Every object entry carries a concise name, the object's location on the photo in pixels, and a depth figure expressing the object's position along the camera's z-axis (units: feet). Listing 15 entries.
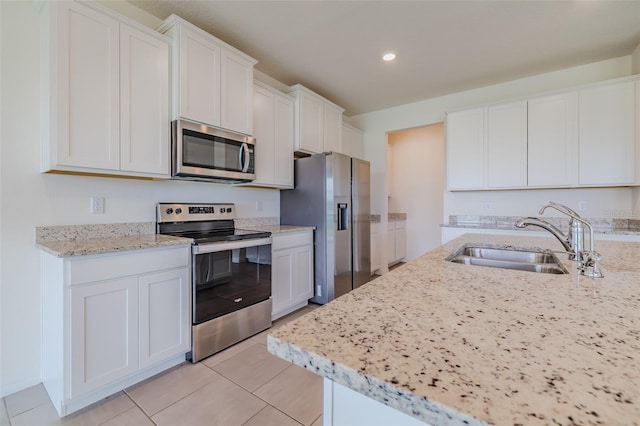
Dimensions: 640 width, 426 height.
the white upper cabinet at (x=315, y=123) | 10.92
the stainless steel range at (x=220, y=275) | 6.80
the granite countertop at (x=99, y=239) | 5.25
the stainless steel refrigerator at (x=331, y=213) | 10.34
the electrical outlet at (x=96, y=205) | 6.54
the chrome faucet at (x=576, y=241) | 3.29
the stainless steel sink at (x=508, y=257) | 4.66
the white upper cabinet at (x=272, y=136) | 9.53
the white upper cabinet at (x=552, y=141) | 9.23
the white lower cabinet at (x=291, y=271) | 9.10
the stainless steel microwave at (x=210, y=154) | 7.07
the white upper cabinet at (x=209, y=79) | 7.06
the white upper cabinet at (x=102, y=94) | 5.42
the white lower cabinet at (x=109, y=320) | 5.04
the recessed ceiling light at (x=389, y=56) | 9.56
